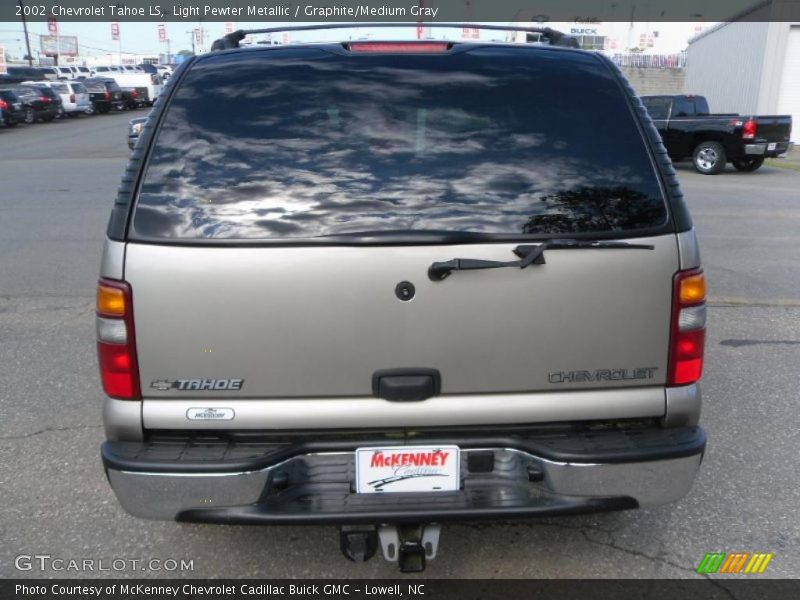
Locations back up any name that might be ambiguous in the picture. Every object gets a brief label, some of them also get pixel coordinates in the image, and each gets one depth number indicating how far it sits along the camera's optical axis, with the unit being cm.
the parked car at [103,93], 3853
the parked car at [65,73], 5218
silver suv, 238
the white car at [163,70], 5423
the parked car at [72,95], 3519
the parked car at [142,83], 4416
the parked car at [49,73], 4922
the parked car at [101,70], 5680
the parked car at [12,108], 2887
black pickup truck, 1612
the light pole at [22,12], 5911
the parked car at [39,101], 3111
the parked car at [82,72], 5419
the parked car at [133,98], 4184
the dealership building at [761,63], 2225
